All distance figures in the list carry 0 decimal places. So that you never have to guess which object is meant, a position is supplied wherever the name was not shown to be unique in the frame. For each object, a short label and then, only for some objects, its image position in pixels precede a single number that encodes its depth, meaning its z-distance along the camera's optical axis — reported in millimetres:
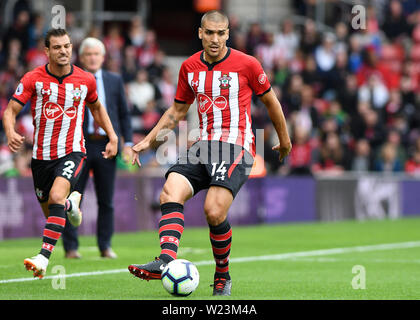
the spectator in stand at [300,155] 19344
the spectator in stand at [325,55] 22828
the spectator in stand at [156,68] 20091
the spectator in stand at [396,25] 25469
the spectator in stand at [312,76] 22141
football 7066
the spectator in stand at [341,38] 23766
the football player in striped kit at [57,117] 8734
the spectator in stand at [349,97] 22261
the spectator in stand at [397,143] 21534
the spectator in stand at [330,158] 20109
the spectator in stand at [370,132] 21781
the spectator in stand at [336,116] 21516
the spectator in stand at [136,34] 20750
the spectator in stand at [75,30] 19250
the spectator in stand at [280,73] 21688
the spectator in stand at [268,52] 21969
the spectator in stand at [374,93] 22766
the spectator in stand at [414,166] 21836
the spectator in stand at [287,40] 22734
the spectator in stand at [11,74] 17438
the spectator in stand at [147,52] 20641
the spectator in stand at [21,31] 18969
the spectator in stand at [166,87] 19953
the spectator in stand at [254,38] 21838
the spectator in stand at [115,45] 19594
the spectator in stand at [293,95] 20922
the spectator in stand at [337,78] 22578
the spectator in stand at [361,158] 20828
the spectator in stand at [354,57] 23625
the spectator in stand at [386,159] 21219
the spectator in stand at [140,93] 18984
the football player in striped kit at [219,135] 7371
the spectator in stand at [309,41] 22891
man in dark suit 10891
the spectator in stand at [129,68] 19438
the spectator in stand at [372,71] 23547
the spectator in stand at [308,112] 20891
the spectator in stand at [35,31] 18984
